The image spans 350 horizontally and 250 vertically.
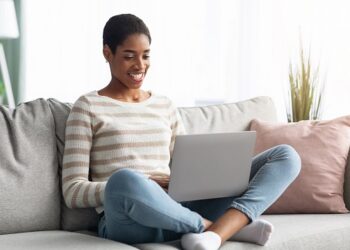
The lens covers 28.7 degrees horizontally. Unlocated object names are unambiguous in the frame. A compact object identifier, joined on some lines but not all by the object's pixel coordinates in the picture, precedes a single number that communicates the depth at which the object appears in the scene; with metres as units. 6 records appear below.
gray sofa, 2.06
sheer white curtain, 4.53
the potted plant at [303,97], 3.44
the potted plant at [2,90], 4.82
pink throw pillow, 2.54
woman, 1.92
